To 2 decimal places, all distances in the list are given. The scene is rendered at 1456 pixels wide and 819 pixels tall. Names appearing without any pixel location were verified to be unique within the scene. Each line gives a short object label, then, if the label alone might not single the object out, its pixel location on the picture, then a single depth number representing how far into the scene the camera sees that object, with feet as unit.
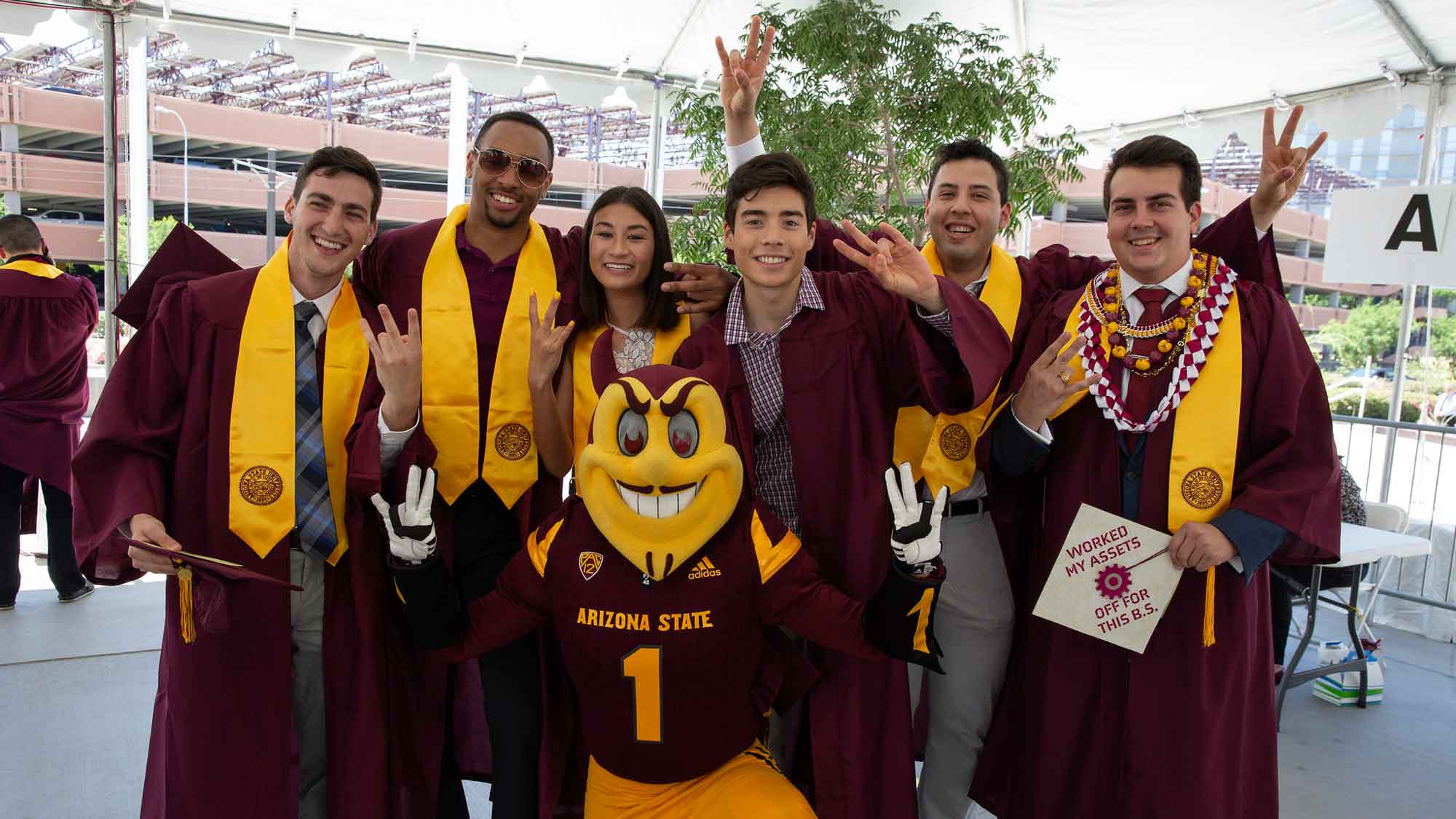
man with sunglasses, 7.75
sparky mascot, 6.16
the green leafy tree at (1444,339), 60.70
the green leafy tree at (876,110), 16.42
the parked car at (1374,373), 69.17
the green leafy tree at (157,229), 80.01
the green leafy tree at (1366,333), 71.82
